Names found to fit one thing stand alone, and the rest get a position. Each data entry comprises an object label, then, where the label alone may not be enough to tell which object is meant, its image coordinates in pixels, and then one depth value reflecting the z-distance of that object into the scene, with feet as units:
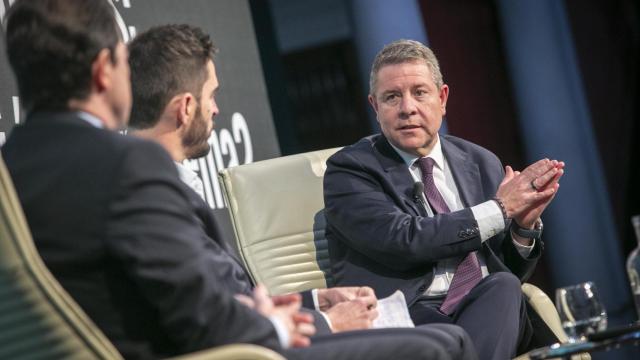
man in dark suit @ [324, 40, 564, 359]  17.53
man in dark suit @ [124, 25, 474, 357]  14.74
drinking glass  13.12
